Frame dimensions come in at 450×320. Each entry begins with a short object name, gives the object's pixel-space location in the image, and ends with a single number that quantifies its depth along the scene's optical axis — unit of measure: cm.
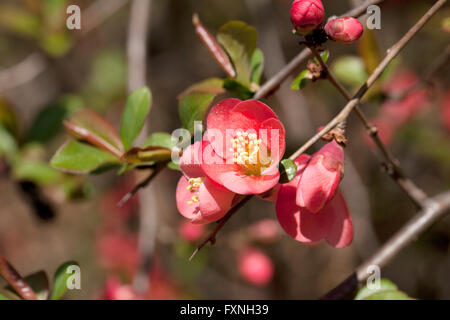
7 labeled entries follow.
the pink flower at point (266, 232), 113
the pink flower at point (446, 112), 144
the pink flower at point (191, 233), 108
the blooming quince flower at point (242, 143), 65
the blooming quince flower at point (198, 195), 65
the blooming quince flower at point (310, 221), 66
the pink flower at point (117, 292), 76
